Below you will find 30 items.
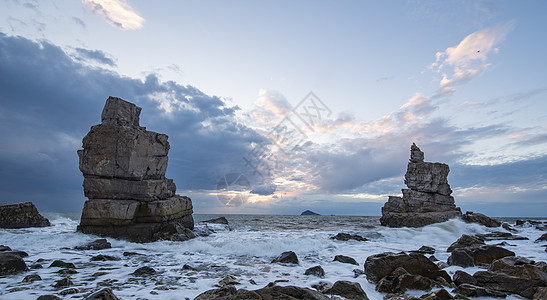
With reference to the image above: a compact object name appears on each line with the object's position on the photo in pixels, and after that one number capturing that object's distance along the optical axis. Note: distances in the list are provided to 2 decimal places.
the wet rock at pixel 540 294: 5.45
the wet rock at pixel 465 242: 13.08
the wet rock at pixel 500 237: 19.32
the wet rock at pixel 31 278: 7.14
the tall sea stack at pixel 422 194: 37.50
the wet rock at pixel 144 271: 8.28
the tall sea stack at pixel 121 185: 16.94
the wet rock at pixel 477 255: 9.36
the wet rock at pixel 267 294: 4.28
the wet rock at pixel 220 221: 30.98
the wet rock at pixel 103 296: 4.84
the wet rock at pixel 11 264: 7.71
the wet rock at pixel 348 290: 6.13
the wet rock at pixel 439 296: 5.28
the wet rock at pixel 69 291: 6.04
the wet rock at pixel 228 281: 7.31
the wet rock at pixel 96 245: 13.45
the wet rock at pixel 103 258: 10.72
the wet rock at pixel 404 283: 6.55
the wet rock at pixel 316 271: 8.52
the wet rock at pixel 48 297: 5.31
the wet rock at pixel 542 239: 16.73
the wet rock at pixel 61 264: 9.16
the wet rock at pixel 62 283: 6.71
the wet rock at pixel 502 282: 6.10
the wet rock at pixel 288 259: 10.63
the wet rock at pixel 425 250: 13.36
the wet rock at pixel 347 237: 18.44
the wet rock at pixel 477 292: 5.93
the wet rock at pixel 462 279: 6.72
